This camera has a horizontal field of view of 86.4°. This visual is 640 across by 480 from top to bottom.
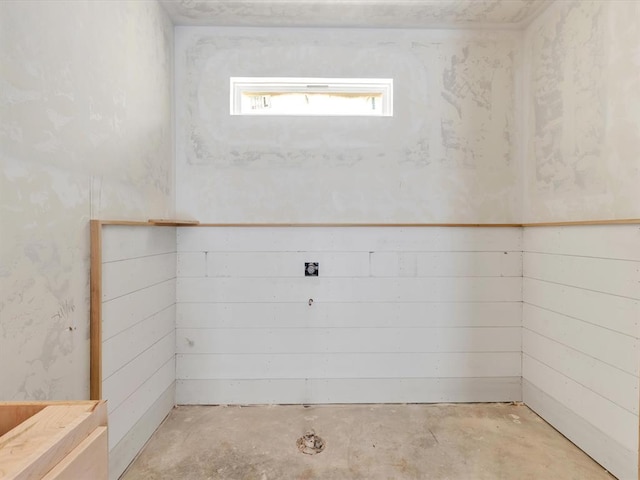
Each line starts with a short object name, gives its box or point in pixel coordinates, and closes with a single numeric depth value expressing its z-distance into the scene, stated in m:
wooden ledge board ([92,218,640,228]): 2.25
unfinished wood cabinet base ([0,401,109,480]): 0.59
